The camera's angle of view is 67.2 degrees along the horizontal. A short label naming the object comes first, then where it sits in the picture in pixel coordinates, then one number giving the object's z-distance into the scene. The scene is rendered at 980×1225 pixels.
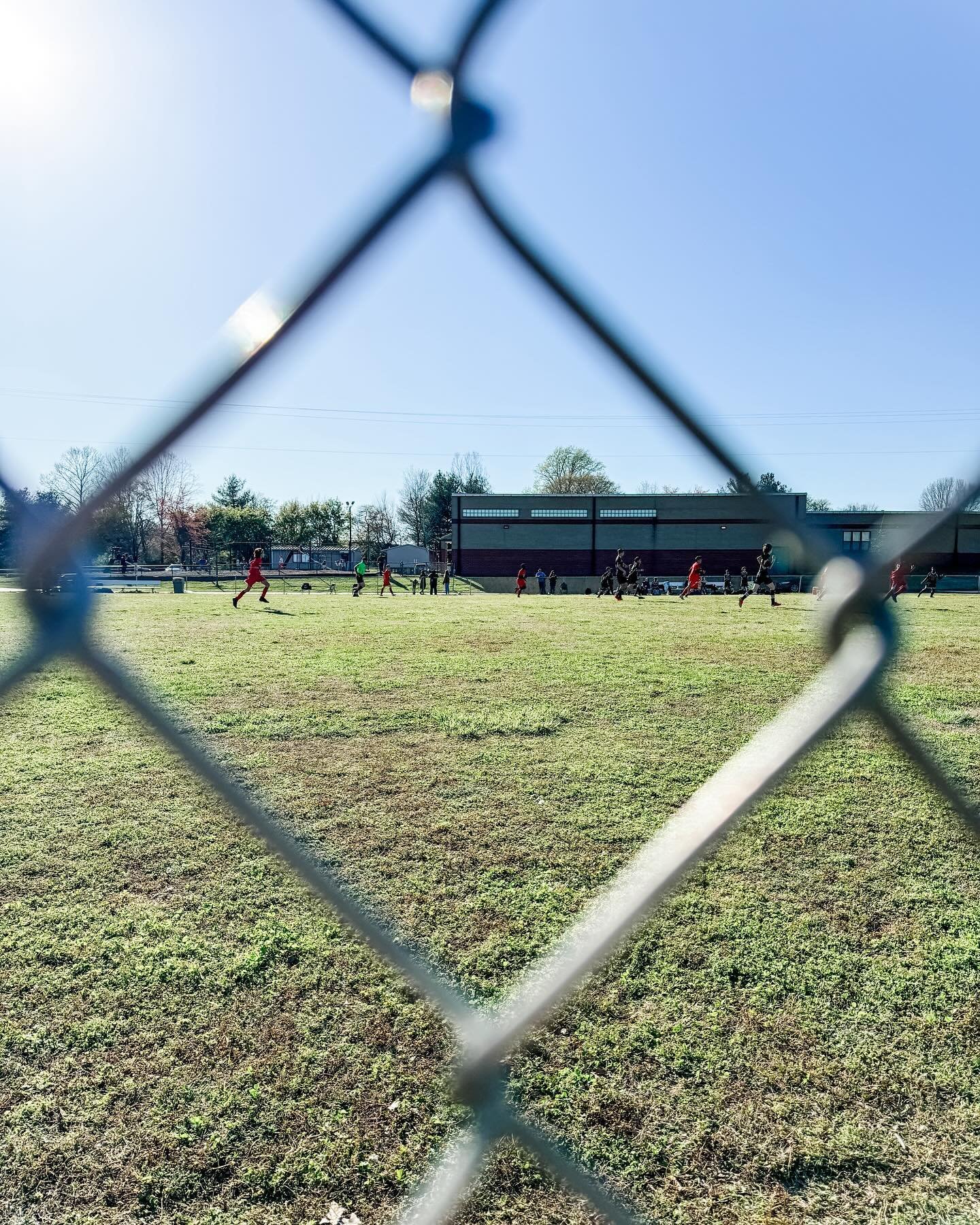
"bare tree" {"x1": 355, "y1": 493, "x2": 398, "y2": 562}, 69.06
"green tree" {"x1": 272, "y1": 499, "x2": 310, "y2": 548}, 56.84
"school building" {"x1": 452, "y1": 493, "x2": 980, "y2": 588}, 49.06
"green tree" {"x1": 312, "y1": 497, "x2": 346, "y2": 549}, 64.00
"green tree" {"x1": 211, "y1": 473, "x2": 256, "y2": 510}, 51.94
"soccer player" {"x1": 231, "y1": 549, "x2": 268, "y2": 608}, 19.52
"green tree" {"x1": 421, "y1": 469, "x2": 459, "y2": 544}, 66.12
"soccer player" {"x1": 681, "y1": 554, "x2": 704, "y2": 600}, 21.89
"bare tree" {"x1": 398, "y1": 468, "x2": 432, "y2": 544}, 74.88
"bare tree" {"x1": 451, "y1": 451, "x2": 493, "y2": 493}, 60.38
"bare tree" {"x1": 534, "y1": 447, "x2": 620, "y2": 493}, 68.81
